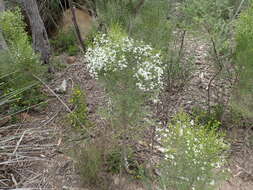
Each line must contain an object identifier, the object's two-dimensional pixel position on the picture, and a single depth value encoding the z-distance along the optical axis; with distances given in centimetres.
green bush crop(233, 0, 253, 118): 243
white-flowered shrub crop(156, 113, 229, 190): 172
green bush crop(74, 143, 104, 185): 233
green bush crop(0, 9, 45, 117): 320
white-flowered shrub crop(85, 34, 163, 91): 183
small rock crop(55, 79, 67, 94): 390
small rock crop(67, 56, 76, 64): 484
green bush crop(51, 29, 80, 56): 516
